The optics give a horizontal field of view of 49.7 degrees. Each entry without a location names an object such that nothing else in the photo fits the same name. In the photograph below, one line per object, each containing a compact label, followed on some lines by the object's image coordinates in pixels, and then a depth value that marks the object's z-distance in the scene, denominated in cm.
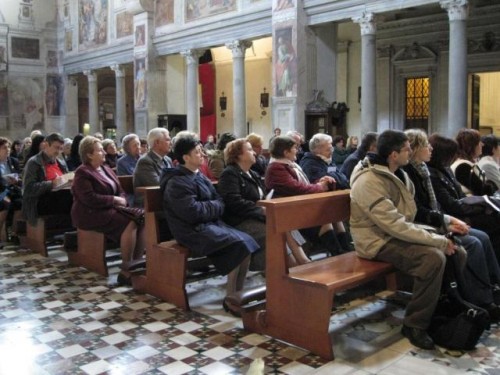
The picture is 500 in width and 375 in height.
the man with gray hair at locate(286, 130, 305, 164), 755
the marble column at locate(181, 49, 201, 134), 1848
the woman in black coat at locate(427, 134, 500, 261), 507
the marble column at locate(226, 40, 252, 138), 1662
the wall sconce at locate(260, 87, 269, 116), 2277
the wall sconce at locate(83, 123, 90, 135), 2490
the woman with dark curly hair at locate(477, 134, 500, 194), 583
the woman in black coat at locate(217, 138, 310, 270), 515
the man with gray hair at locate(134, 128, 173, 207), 616
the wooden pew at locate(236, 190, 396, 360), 385
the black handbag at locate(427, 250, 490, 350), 390
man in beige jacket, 402
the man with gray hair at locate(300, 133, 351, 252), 632
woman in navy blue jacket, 476
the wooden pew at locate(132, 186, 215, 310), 498
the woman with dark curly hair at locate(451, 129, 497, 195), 556
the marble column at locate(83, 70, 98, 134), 2400
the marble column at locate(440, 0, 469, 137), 1152
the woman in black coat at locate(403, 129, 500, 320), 448
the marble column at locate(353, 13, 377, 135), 1312
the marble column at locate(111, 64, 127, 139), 2220
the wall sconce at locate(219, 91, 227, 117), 2452
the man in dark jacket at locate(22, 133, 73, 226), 689
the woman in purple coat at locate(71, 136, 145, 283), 595
